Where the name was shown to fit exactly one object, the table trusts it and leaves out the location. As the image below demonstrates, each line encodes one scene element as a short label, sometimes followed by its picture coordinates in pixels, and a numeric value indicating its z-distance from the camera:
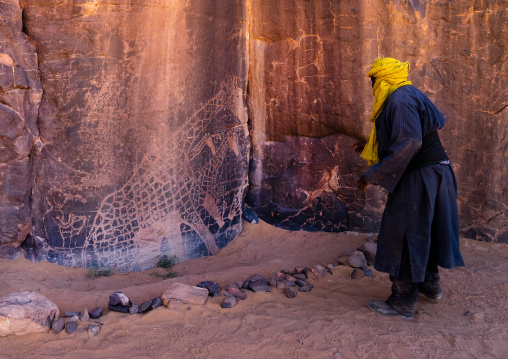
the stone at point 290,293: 3.03
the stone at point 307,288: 3.13
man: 2.60
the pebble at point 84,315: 2.64
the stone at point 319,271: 3.34
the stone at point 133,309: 2.76
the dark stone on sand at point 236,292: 2.98
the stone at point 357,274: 3.34
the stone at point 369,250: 3.63
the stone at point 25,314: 2.42
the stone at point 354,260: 3.47
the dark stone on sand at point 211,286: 3.00
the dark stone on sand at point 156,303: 2.80
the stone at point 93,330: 2.50
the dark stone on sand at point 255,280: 3.15
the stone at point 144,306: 2.78
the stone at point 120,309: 2.76
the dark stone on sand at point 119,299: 2.77
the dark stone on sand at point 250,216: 4.39
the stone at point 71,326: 2.53
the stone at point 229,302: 2.85
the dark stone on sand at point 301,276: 3.30
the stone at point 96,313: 2.69
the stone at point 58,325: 2.52
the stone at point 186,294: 2.84
